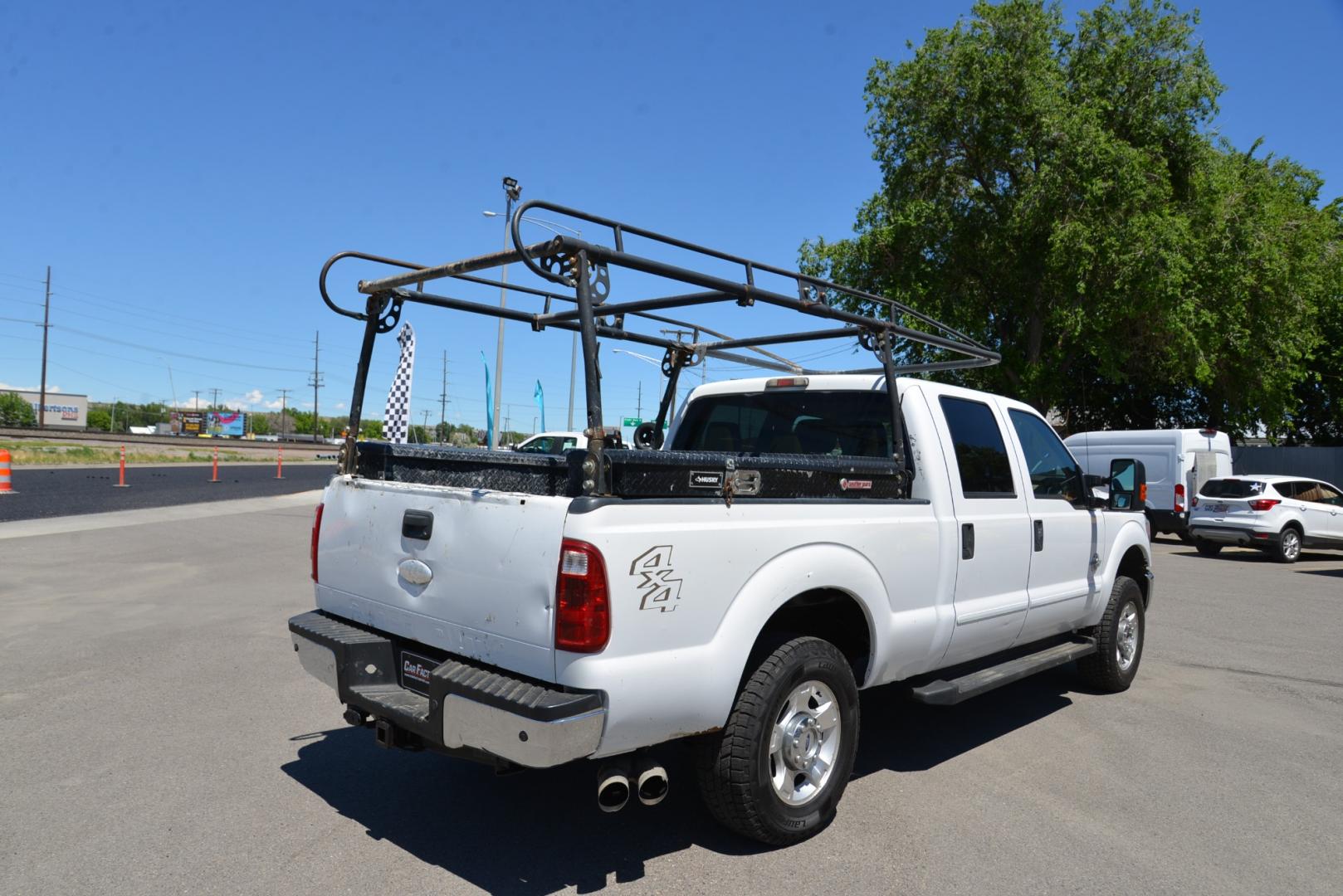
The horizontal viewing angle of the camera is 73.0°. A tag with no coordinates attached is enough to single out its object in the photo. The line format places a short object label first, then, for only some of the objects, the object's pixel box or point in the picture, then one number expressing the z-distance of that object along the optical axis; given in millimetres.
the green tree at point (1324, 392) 31062
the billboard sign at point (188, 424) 126062
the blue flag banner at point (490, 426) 24247
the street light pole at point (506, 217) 24270
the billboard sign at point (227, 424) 127312
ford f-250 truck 3064
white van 18125
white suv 15914
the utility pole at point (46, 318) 81500
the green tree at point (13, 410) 122125
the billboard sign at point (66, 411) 130125
